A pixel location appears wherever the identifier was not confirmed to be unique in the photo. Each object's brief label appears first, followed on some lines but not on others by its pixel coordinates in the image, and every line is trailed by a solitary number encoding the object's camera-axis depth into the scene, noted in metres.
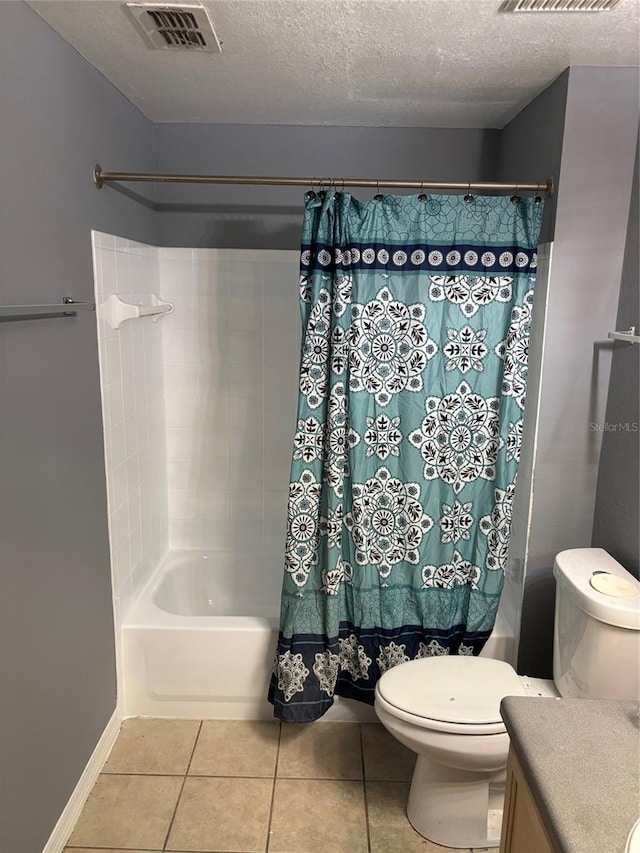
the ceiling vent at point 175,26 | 1.56
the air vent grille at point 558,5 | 1.49
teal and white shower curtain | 2.05
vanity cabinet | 1.04
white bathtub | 2.34
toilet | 1.75
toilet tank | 1.73
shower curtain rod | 2.00
